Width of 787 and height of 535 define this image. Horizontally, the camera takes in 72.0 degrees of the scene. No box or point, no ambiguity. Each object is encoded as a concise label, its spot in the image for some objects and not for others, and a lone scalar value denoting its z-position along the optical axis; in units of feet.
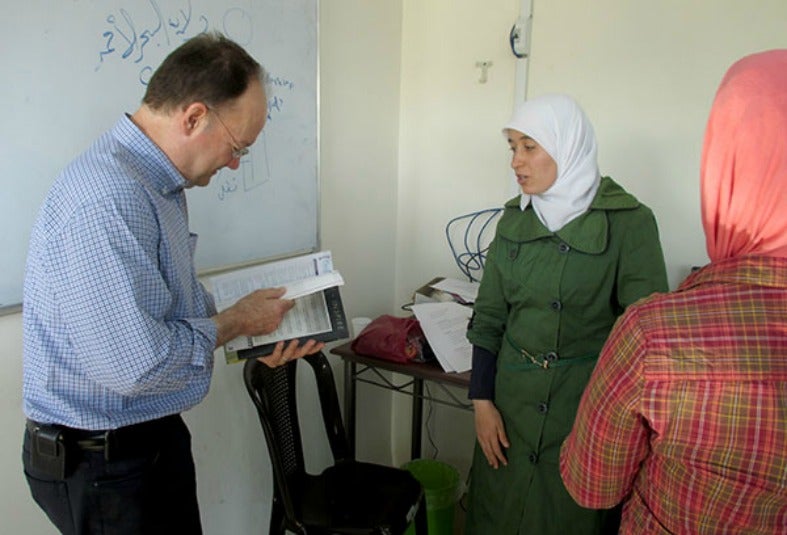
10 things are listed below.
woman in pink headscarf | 1.94
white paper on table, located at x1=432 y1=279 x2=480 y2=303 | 6.74
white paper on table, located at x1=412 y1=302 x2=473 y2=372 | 5.78
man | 2.75
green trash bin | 6.83
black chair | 4.77
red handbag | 6.03
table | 5.68
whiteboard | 3.58
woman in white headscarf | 3.99
